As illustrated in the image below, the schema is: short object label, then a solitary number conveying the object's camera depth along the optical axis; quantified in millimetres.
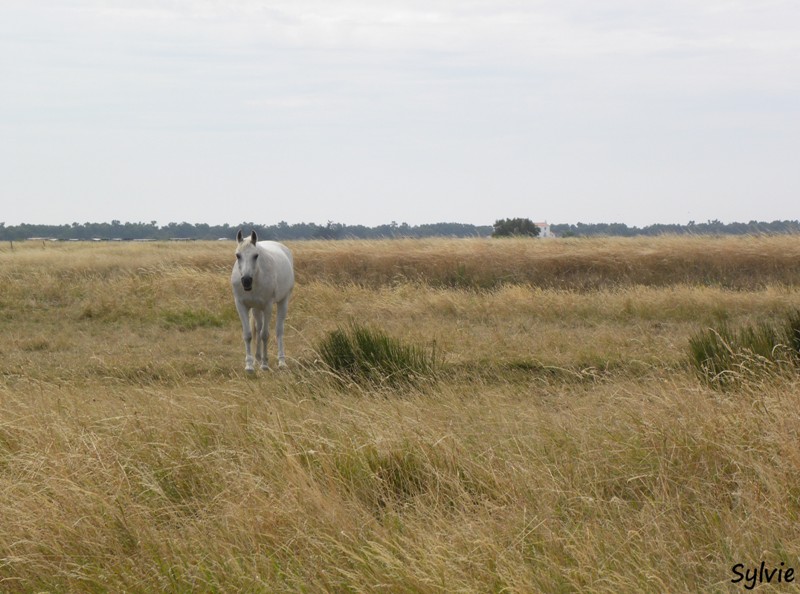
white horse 23609
